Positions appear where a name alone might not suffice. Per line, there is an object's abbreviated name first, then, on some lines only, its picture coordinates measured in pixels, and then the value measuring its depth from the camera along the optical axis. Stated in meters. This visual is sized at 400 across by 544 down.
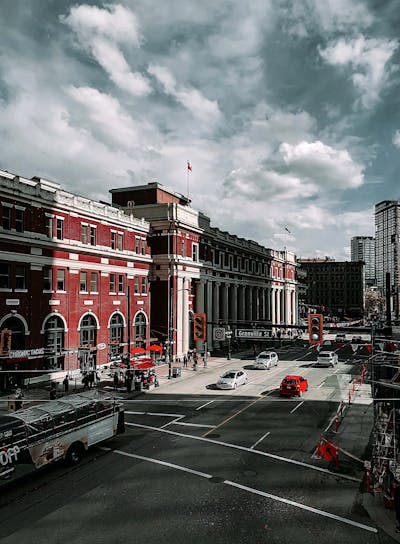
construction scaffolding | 15.01
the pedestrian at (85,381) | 35.06
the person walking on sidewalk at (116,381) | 34.57
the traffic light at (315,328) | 24.77
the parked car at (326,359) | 48.84
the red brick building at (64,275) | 35.00
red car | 32.06
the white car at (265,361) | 47.59
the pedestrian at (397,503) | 13.05
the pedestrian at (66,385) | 34.34
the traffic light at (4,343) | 26.14
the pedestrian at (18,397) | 27.23
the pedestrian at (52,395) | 29.42
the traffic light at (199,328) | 31.08
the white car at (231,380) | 35.66
